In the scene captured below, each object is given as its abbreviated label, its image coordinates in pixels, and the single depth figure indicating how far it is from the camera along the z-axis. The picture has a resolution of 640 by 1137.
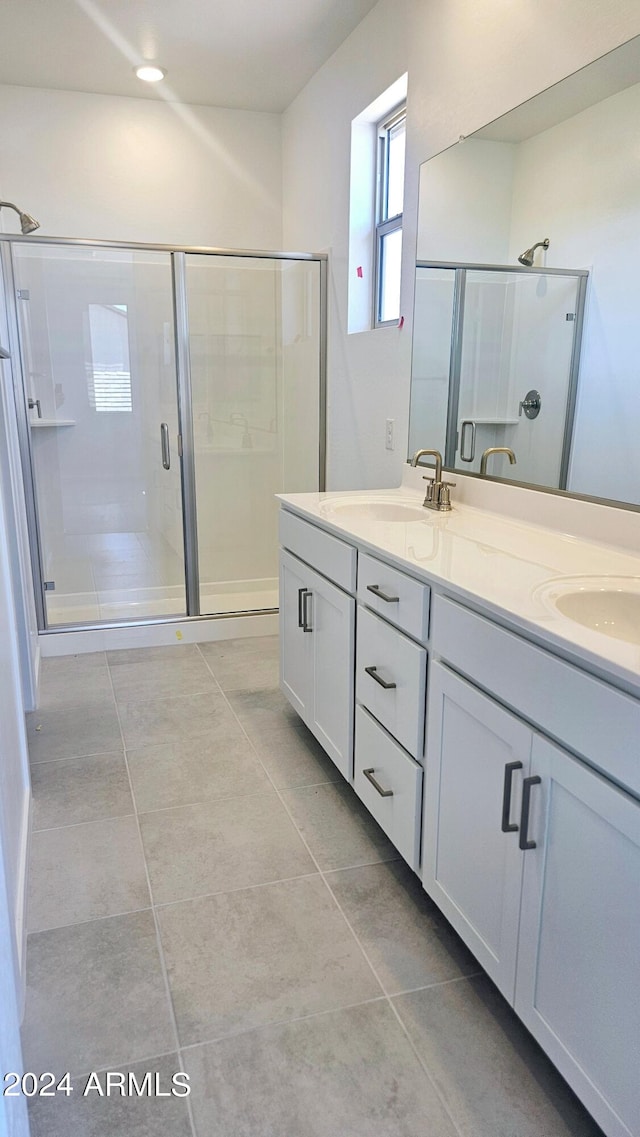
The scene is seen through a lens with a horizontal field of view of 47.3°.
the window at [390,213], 2.93
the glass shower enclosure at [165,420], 3.58
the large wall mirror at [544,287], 1.57
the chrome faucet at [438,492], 2.29
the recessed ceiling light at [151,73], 3.27
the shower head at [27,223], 3.03
